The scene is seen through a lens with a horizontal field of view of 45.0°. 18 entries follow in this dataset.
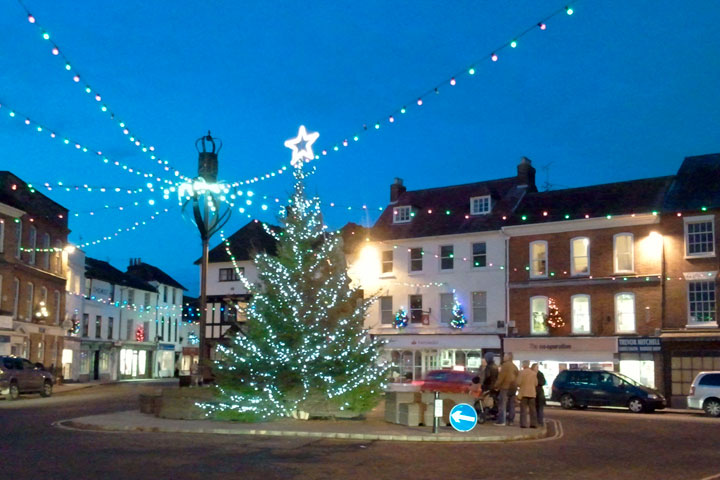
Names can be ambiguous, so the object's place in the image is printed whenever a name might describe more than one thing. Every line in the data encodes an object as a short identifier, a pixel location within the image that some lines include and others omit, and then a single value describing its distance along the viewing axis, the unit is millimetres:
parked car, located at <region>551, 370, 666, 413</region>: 29906
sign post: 16875
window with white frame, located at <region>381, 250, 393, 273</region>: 44212
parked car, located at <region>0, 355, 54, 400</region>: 31062
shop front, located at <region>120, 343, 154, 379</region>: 62594
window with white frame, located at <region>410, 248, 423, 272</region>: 43188
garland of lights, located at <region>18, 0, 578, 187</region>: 14195
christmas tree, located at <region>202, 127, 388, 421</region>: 19703
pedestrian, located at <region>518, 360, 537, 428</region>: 19458
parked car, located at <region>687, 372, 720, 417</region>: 28656
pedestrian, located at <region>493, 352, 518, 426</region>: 19719
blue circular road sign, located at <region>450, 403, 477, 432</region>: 17359
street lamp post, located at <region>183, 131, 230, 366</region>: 21062
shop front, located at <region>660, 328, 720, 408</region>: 33969
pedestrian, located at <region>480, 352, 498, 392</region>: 20703
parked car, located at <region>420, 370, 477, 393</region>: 29250
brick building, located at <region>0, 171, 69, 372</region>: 41344
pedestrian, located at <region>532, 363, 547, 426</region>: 20047
